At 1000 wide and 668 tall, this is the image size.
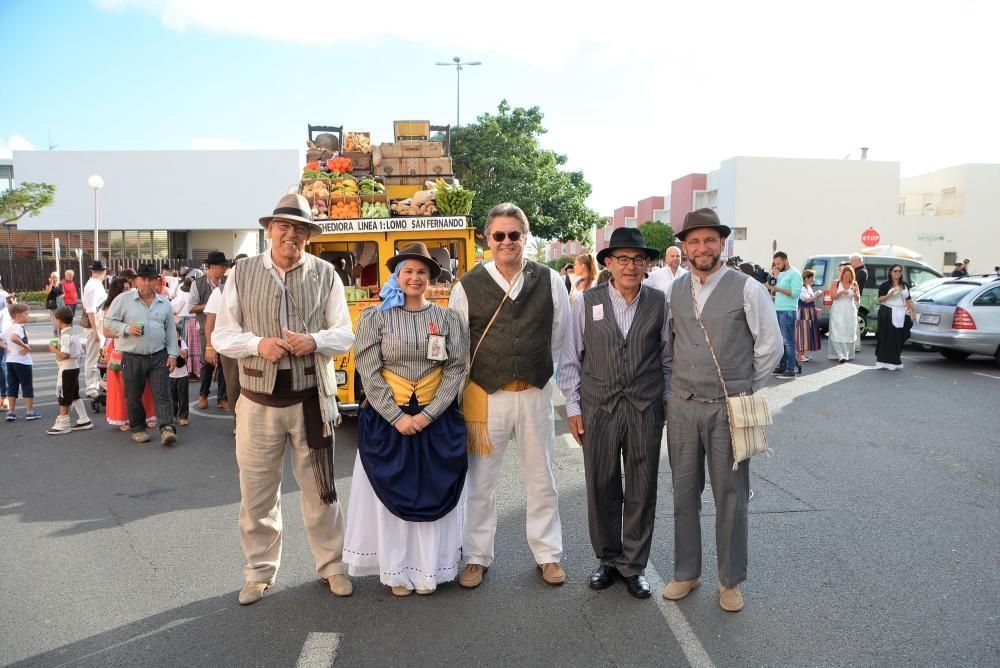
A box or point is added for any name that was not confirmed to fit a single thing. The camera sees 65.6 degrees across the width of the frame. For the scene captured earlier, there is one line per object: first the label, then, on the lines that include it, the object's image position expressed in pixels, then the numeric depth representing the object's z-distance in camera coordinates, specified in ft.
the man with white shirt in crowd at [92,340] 32.83
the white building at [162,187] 117.60
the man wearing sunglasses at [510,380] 13.91
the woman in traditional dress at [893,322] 40.14
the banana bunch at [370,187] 29.37
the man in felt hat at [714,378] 13.03
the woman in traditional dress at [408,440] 13.43
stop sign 83.82
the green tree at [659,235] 170.19
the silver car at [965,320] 41.88
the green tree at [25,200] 107.86
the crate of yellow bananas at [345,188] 28.50
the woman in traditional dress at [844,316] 44.91
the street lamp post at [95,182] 72.66
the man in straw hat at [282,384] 13.42
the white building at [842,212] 153.79
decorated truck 26.89
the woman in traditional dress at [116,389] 27.20
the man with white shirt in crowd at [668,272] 32.48
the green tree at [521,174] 119.24
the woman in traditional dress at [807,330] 43.91
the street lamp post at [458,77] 123.44
